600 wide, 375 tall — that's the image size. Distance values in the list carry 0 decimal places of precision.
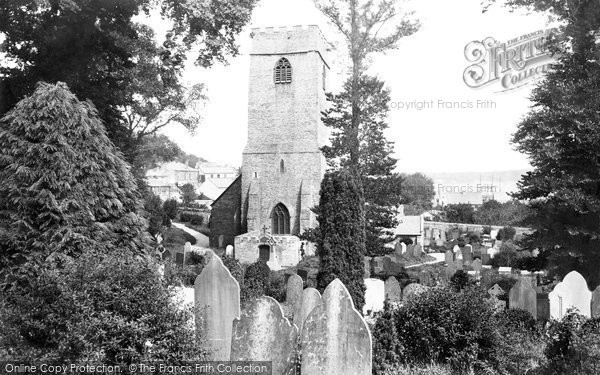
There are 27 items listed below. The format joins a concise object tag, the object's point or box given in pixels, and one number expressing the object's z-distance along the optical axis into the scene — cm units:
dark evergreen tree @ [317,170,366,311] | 1573
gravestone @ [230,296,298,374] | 744
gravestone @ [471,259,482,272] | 2758
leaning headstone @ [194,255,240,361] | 834
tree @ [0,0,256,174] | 1616
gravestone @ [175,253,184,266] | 2685
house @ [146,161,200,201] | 9850
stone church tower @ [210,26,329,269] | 3950
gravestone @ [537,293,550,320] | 1345
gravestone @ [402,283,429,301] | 992
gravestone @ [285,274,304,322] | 1459
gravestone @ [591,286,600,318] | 1170
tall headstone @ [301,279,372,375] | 691
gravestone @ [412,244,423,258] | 3977
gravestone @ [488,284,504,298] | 1591
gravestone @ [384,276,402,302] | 1670
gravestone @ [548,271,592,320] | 1229
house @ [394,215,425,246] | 5309
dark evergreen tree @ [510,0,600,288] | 1520
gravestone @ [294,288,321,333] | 1023
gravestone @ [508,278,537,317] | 1328
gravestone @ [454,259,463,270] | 2781
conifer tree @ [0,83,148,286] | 962
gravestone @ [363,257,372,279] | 2378
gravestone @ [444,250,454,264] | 3156
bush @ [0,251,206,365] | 634
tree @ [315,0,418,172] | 2755
